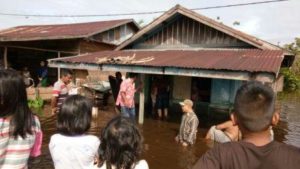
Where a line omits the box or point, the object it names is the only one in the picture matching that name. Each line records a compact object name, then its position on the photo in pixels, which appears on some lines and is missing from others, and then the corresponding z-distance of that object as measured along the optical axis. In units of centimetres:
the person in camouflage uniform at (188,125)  835
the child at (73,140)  281
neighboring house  1840
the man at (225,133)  776
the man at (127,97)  1003
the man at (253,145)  197
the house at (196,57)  910
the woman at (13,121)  240
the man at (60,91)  734
